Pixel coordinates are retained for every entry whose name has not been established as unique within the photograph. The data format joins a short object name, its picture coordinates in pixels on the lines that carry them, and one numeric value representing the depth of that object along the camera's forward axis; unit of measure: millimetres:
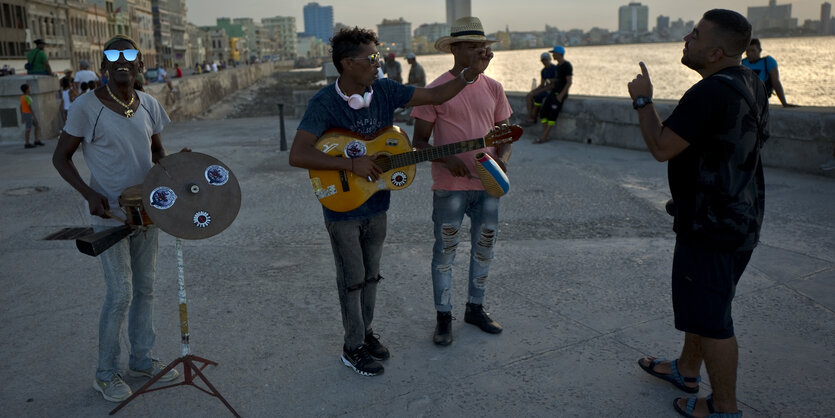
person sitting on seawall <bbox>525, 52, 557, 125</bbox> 12914
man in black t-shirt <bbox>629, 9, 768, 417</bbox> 2949
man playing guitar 3551
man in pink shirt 4133
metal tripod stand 3442
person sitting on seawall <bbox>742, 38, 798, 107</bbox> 9188
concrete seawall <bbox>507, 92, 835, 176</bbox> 8875
